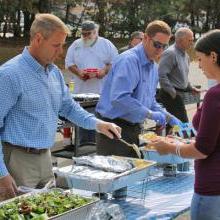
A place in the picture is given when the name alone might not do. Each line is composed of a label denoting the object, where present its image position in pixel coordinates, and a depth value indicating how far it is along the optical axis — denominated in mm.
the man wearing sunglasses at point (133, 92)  4012
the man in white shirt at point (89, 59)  7289
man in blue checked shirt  2959
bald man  7055
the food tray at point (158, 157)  4099
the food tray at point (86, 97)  6521
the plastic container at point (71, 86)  6902
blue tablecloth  3412
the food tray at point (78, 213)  2510
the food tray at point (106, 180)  3113
